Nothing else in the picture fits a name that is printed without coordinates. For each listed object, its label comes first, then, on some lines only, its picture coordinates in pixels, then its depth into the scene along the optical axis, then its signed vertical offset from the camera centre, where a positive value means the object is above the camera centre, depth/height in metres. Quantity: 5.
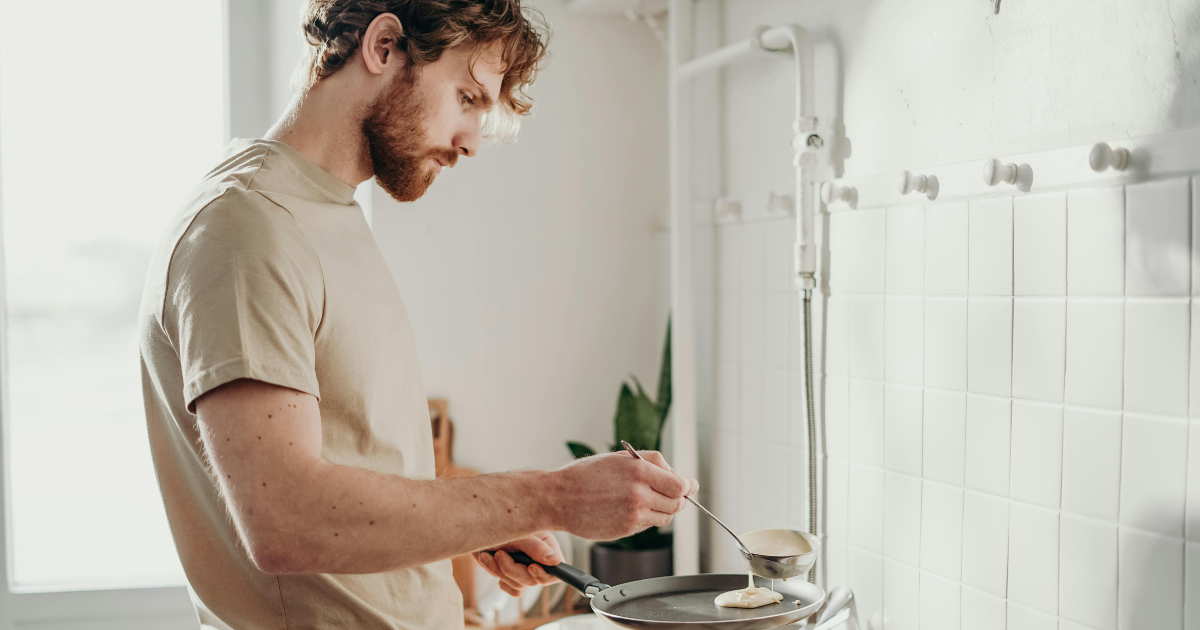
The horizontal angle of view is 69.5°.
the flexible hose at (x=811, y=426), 1.59 -0.22
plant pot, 2.01 -0.61
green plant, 2.11 -0.28
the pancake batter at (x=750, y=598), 1.24 -0.43
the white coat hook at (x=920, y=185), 1.35 +0.19
